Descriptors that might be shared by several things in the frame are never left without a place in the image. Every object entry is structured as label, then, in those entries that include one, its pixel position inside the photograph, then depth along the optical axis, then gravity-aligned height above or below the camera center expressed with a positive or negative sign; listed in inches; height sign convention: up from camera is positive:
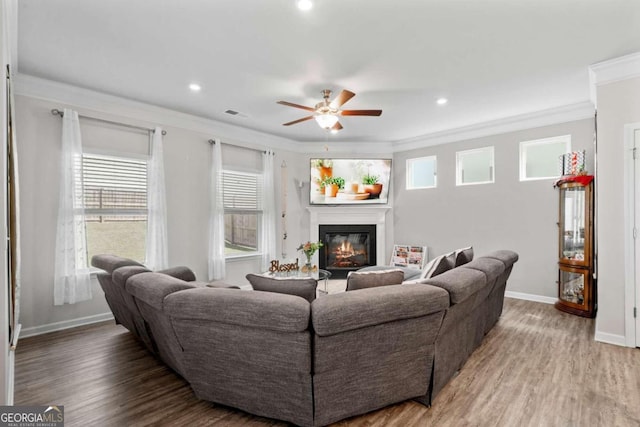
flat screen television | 234.5 +22.1
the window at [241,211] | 204.2 -0.4
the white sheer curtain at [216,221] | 189.9 -6.4
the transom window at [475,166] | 203.0 +29.1
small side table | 168.7 -34.7
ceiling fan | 134.0 +42.9
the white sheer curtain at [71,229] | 136.0 -7.8
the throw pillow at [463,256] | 128.8 -20.1
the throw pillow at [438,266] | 114.4 -21.4
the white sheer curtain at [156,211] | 163.6 -0.4
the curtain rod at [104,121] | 137.5 +43.7
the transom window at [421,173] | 228.8 +28.1
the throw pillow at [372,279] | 93.5 -21.0
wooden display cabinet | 151.5 -19.6
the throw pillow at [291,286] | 83.4 -20.5
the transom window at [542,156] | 176.4 +31.3
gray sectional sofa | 68.5 -31.2
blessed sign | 173.0 -32.0
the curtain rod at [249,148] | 191.8 +42.4
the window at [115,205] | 148.2 +3.0
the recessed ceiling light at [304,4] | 85.7 +57.1
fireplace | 246.1 -29.7
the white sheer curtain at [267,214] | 219.8 -2.5
